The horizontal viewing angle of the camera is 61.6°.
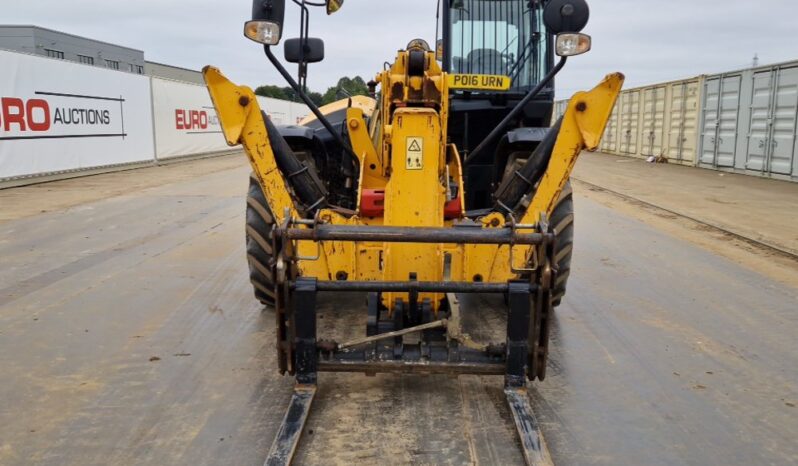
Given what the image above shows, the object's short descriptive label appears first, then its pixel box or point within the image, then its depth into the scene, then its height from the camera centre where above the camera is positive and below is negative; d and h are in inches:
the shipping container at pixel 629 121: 987.3 +31.2
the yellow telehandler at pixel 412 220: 135.0 -18.3
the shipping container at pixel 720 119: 705.6 +25.1
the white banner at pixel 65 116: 527.2 +20.8
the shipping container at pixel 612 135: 1080.2 +11.4
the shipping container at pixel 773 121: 601.3 +20.0
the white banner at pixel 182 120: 821.2 +26.6
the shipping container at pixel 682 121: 799.7 +26.8
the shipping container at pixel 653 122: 898.1 +27.1
